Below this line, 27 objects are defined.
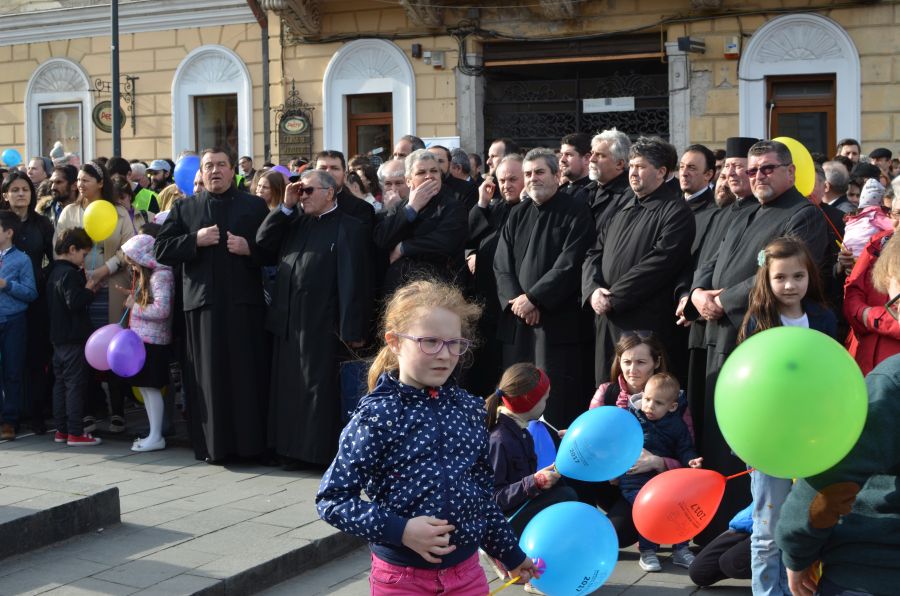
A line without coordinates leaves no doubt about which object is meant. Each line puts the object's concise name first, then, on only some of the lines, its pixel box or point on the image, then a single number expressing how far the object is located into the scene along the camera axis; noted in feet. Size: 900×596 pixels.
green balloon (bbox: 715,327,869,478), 9.18
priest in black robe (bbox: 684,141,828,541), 19.76
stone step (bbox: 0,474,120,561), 19.15
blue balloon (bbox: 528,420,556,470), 18.15
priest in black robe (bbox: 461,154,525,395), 25.70
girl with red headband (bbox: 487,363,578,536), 17.33
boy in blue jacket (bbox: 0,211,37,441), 28.45
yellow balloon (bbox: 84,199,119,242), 28.76
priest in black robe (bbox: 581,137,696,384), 22.02
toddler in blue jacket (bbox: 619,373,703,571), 19.48
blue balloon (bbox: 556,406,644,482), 15.89
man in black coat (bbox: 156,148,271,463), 25.90
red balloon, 15.53
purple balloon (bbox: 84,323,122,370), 26.63
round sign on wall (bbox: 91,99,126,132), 66.64
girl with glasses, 11.30
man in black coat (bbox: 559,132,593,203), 27.53
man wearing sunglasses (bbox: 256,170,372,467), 24.84
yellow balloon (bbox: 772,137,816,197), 21.89
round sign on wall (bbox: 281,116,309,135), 61.41
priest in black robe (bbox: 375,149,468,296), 24.84
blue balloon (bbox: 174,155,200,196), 32.63
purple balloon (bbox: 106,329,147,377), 26.00
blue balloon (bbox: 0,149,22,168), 54.49
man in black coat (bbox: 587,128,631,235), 25.36
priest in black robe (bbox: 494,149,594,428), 23.47
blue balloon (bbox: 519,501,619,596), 15.05
